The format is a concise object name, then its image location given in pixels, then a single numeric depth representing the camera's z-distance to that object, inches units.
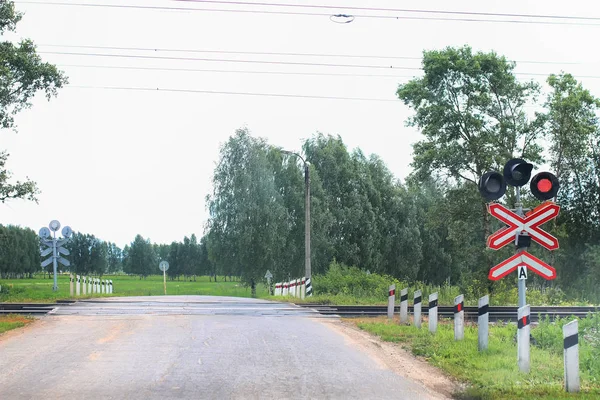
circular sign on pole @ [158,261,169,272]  1822.6
